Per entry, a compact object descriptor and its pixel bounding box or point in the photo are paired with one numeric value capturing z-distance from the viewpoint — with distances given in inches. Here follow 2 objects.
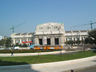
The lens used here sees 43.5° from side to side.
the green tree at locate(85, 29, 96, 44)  1864.4
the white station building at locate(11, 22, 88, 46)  4087.4
